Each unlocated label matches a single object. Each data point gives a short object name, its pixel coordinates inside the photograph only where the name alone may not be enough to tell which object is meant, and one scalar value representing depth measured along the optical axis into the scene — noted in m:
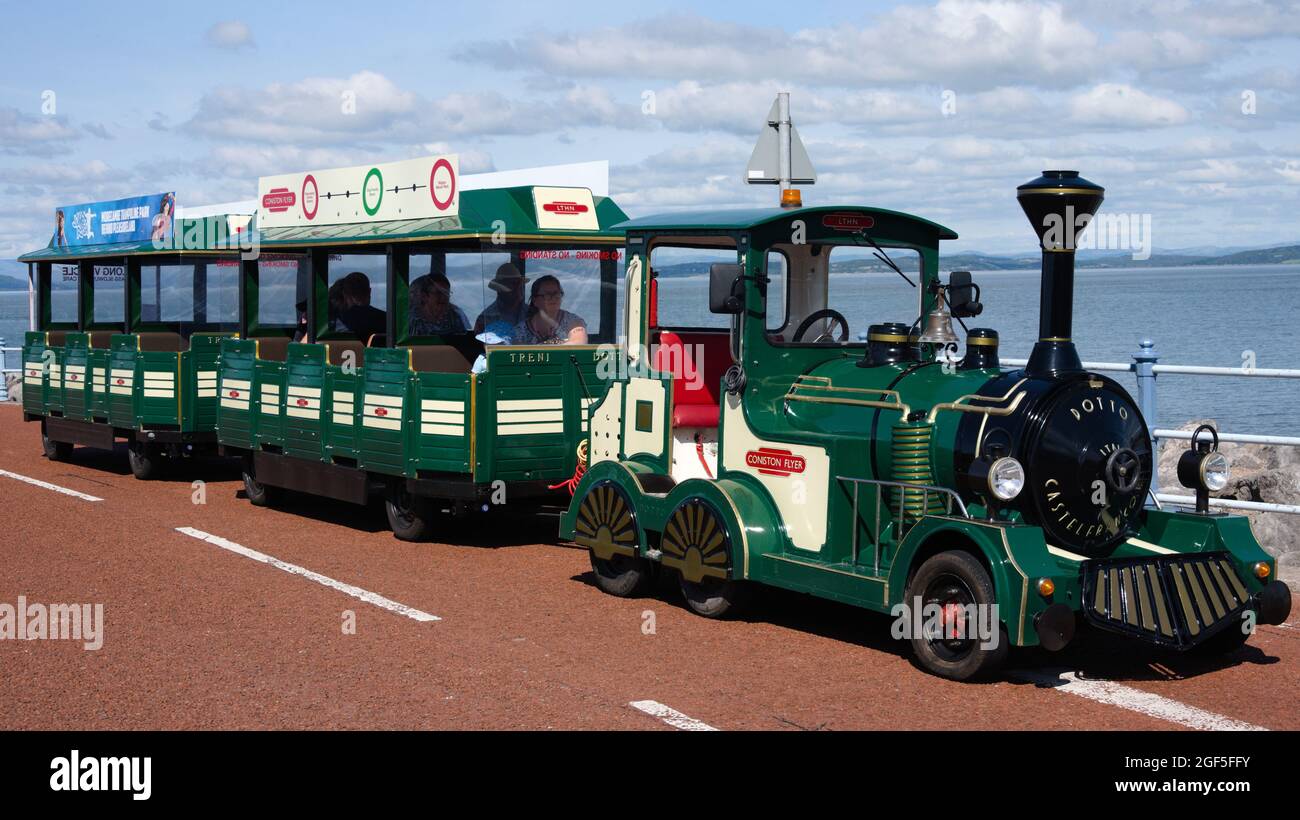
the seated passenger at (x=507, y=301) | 11.46
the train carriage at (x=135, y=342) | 15.62
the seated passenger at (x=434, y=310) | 11.98
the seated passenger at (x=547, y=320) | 11.52
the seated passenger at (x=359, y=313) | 13.05
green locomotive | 7.23
